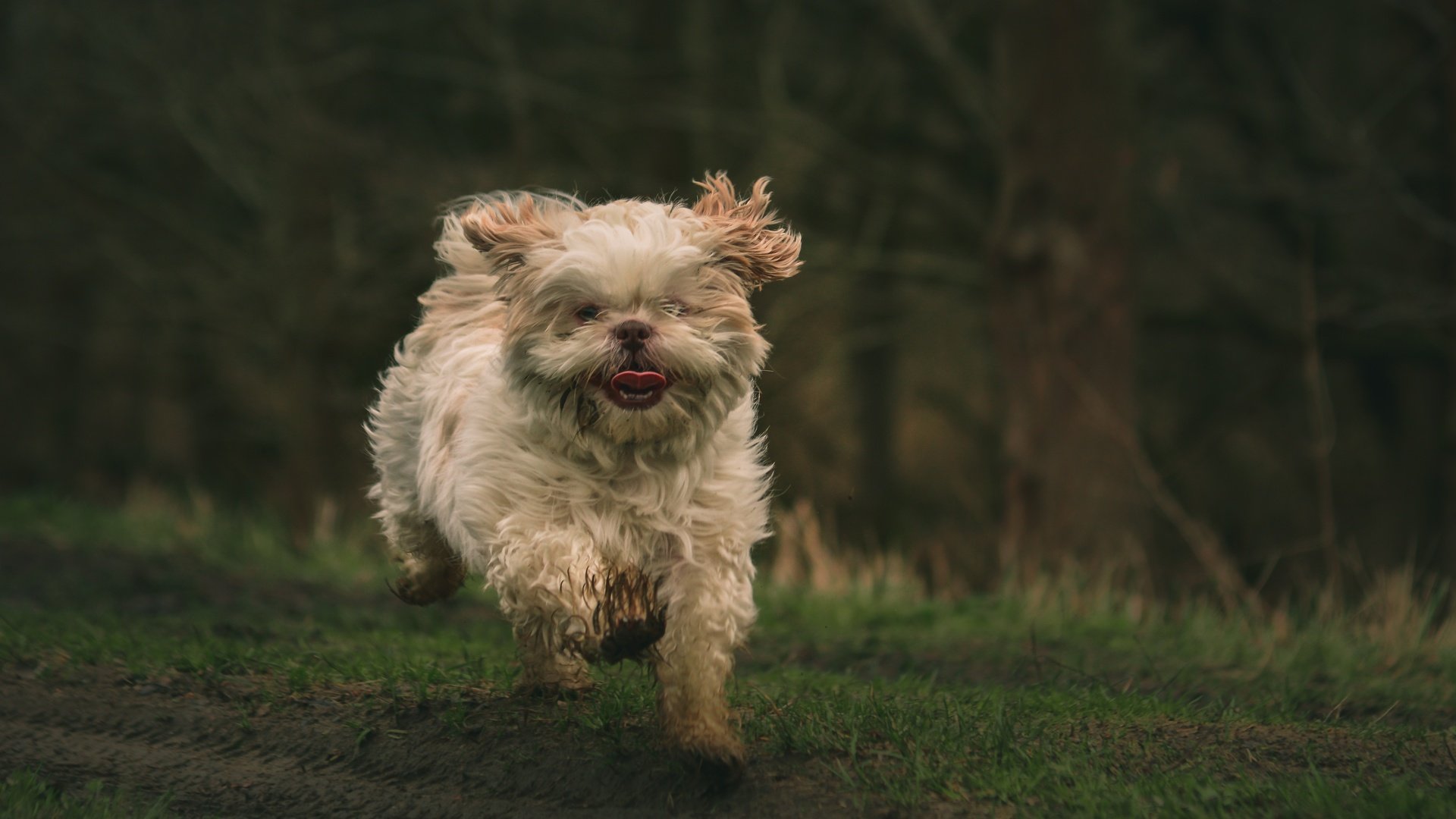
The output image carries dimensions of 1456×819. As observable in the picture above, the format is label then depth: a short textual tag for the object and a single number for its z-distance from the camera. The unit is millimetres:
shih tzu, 4469
